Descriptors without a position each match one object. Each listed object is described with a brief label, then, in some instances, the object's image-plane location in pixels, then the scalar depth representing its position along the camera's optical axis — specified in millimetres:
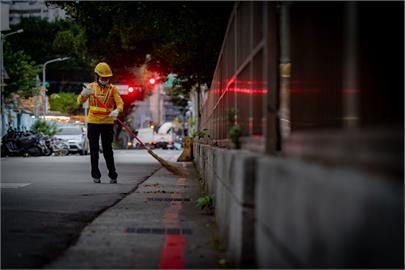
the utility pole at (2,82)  37781
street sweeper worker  11719
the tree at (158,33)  13781
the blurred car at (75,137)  35969
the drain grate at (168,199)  9367
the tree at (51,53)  63781
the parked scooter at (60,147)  34438
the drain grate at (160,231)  6343
